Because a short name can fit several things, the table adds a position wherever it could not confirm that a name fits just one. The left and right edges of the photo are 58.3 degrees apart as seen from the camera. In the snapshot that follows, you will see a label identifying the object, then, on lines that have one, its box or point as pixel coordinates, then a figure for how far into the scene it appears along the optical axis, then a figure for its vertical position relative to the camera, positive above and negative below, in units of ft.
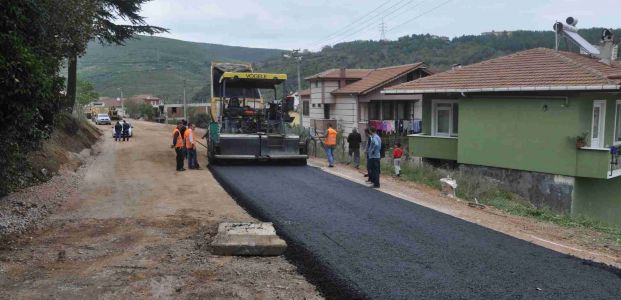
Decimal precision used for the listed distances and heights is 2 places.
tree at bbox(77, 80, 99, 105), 176.35 +6.13
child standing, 52.17 -4.55
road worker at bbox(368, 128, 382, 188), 43.32 -3.74
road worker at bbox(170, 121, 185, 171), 51.88 -3.32
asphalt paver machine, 53.98 -1.50
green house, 51.42 -1.52
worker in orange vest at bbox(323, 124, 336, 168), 56.34 -3.21
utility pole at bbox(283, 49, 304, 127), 94.17 +9.71
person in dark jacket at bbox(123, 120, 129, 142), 99.40 -3.88
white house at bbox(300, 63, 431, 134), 106.63 +2.38
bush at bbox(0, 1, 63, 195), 21.01 +0.95
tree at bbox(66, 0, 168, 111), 77.71 +12.10
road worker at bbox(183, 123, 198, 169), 52.57 -3.50
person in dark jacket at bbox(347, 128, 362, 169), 56.70 -3.55
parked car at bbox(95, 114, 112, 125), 180.24 -3.15
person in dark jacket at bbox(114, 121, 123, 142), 99.60 -3.74
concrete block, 23.17 -5.59
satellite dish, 64.69 +8.76
